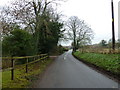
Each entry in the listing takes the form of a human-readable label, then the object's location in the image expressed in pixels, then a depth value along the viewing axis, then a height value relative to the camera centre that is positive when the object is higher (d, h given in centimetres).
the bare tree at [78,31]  3040 +508
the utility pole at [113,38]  1034 +93
